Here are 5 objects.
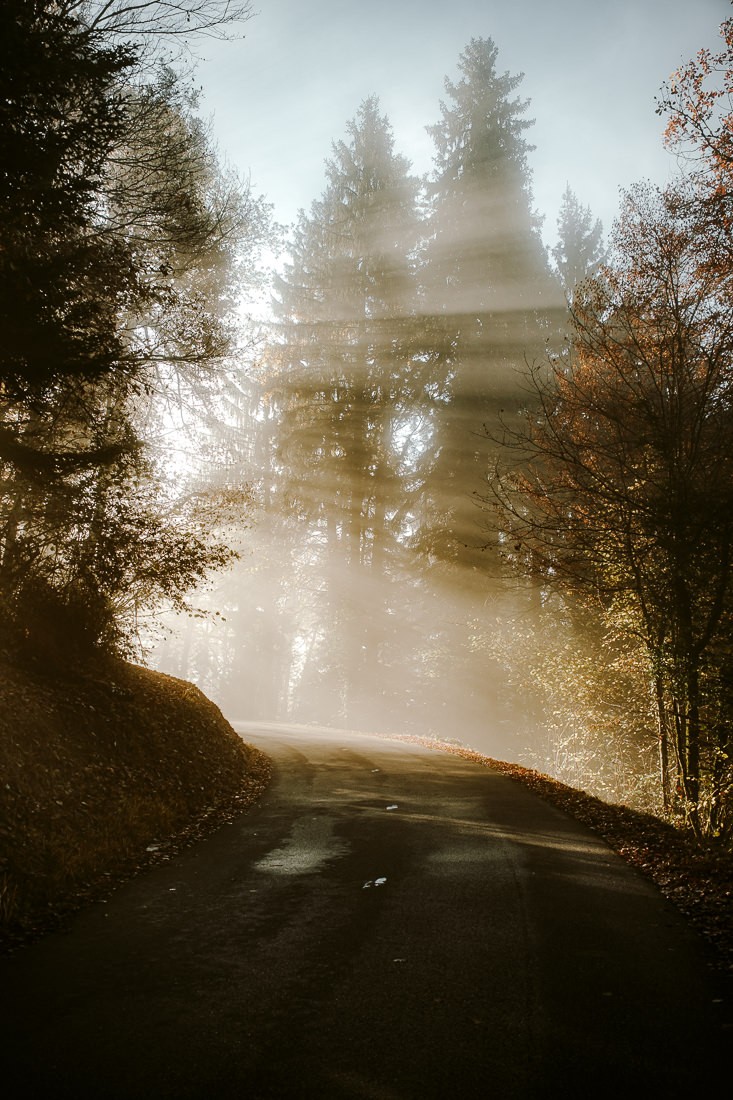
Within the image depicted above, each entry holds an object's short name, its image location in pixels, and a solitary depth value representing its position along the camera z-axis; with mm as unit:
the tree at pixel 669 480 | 8312
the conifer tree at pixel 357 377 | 26500
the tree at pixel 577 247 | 31016
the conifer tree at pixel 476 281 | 25109
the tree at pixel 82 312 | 6965
